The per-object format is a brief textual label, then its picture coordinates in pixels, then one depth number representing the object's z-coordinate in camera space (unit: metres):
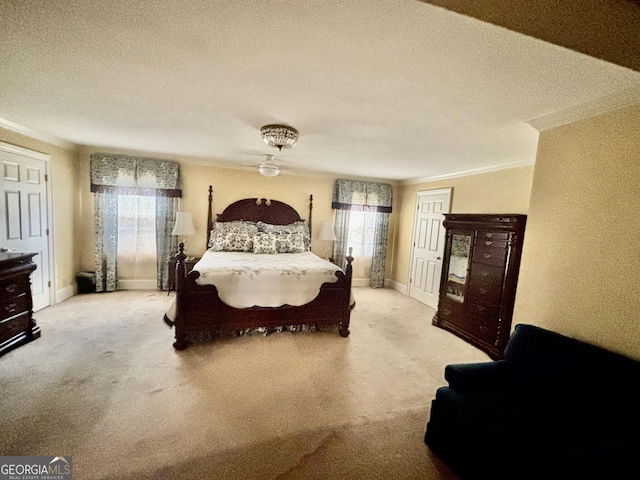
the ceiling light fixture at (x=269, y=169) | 3.33
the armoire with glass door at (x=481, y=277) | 2.75
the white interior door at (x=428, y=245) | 4.39
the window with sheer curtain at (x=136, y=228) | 4.20
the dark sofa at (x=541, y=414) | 1.10
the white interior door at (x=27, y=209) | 2.83
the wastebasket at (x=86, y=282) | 4.03
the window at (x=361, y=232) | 5.29
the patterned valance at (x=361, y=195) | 5.09
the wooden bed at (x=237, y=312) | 2.66
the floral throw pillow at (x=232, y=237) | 4.07
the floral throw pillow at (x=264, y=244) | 4.04
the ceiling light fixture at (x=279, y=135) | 2.44
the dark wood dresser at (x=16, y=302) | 2.35
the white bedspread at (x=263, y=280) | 2.79
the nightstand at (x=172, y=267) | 4.12
